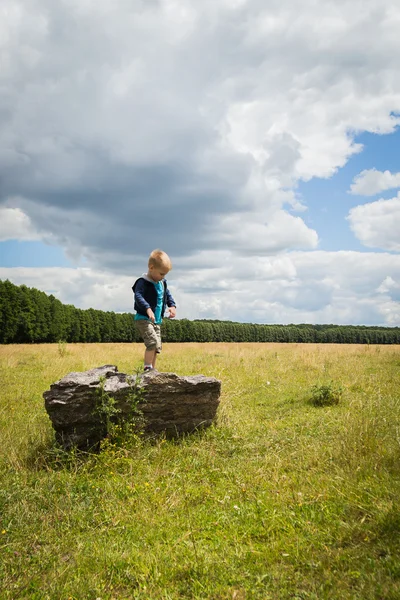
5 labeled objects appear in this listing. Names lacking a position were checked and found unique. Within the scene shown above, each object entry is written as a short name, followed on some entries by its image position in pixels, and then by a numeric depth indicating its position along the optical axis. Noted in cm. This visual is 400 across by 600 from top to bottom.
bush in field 838
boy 820
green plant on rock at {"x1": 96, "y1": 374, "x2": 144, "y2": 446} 609
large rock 610
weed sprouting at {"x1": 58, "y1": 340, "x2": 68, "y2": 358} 1894
